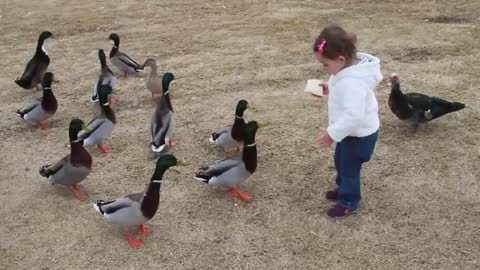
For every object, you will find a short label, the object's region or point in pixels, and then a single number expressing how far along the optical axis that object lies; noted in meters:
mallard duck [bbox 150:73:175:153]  4.48
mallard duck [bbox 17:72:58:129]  5.05
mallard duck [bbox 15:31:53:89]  5.74
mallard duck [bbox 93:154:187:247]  3.53
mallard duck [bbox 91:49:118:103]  5.52
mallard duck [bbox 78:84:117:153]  4.56
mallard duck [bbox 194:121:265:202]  3.89
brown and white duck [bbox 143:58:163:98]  5.45
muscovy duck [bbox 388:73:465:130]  4.50
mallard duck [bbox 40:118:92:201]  4.00
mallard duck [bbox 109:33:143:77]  5.96
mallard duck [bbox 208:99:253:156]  4.29
